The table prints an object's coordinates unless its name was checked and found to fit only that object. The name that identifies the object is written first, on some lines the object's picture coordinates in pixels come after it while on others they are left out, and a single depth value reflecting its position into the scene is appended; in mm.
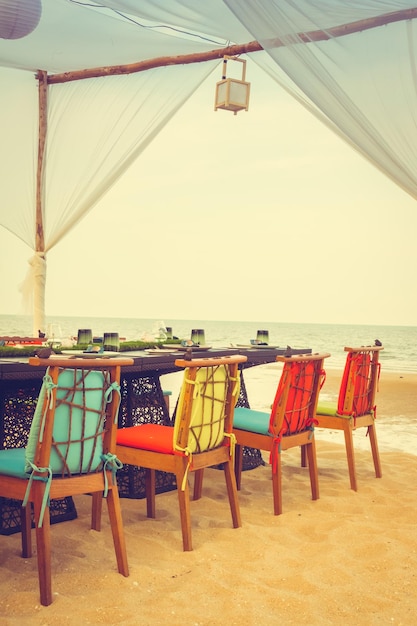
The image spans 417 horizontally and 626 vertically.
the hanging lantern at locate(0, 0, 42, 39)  3139
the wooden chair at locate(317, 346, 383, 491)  3807
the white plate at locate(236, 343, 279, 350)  4285
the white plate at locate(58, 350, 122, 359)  3100
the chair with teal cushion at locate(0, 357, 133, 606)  2254
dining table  2893
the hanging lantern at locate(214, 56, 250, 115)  3859
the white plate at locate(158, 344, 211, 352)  3769
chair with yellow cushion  2762
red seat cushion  2850
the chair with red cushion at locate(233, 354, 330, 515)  3268
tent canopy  2809
